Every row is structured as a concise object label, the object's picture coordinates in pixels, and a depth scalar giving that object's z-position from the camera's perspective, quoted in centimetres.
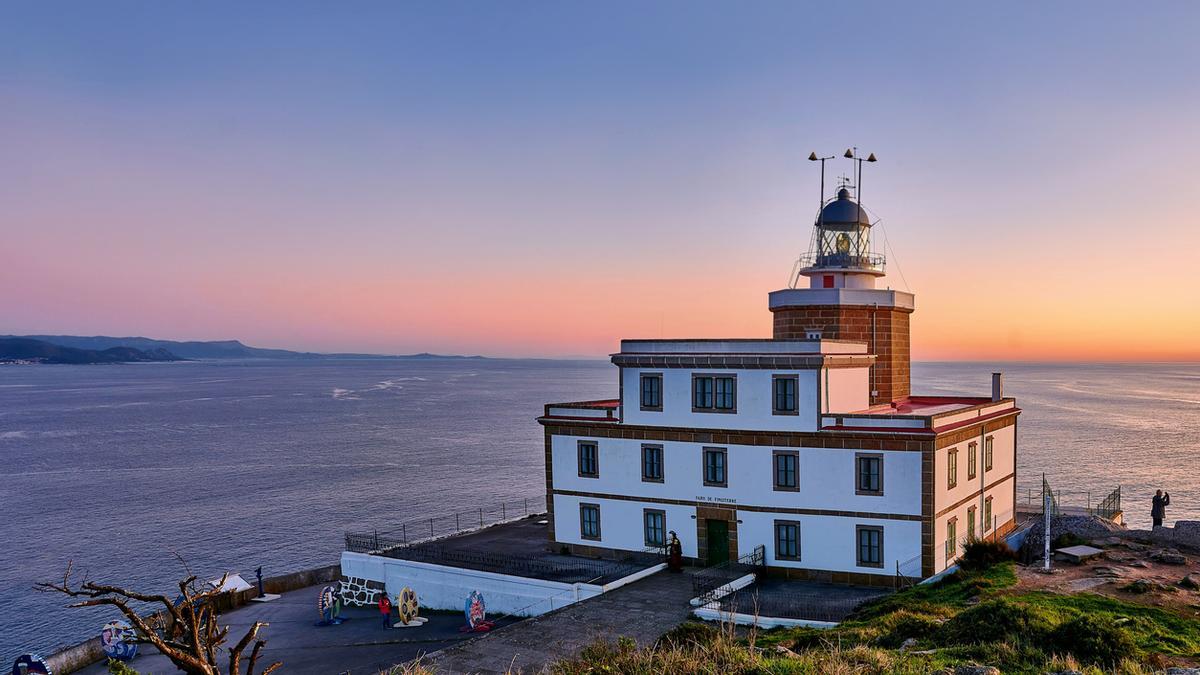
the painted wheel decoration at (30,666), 2545
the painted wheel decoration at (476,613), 2728
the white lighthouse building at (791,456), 2688
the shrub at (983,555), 2606
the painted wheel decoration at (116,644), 2836
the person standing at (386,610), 2903
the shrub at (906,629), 1672
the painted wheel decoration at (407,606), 2902
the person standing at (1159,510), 3888
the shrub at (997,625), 1522
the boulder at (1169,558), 2591
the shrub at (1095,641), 1385
